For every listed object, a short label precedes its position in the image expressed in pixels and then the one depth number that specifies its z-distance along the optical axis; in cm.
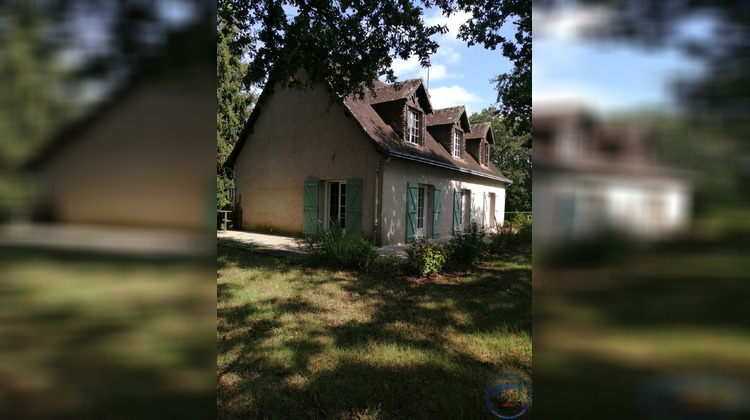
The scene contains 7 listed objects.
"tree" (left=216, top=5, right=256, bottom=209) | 1620
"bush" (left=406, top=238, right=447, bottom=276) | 631
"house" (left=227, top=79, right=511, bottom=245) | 1048
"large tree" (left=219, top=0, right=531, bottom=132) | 470
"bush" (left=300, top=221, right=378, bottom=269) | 680
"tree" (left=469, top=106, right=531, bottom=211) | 2539
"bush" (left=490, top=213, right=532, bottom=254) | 941
